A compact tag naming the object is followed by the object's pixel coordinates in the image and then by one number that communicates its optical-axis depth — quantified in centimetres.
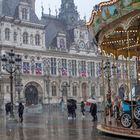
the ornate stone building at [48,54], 5544
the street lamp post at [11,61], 2776
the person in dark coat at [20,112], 2557
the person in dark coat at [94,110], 2594
